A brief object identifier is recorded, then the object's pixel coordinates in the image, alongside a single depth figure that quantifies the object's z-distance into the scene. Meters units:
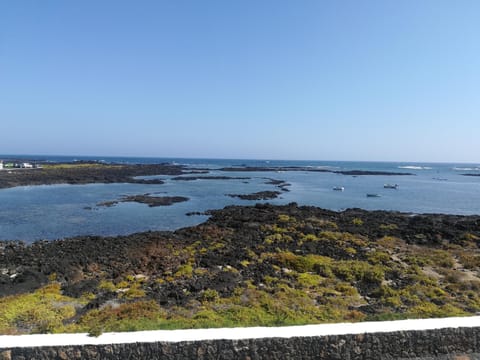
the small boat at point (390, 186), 60.32
